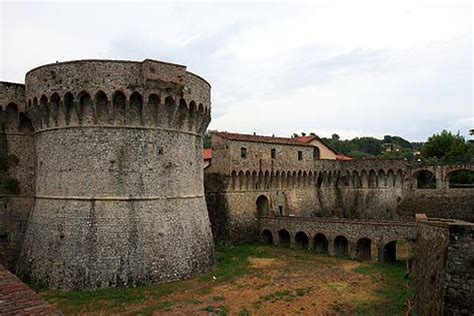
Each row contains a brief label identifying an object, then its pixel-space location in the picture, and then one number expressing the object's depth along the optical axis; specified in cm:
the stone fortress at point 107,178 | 1953
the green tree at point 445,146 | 4778
